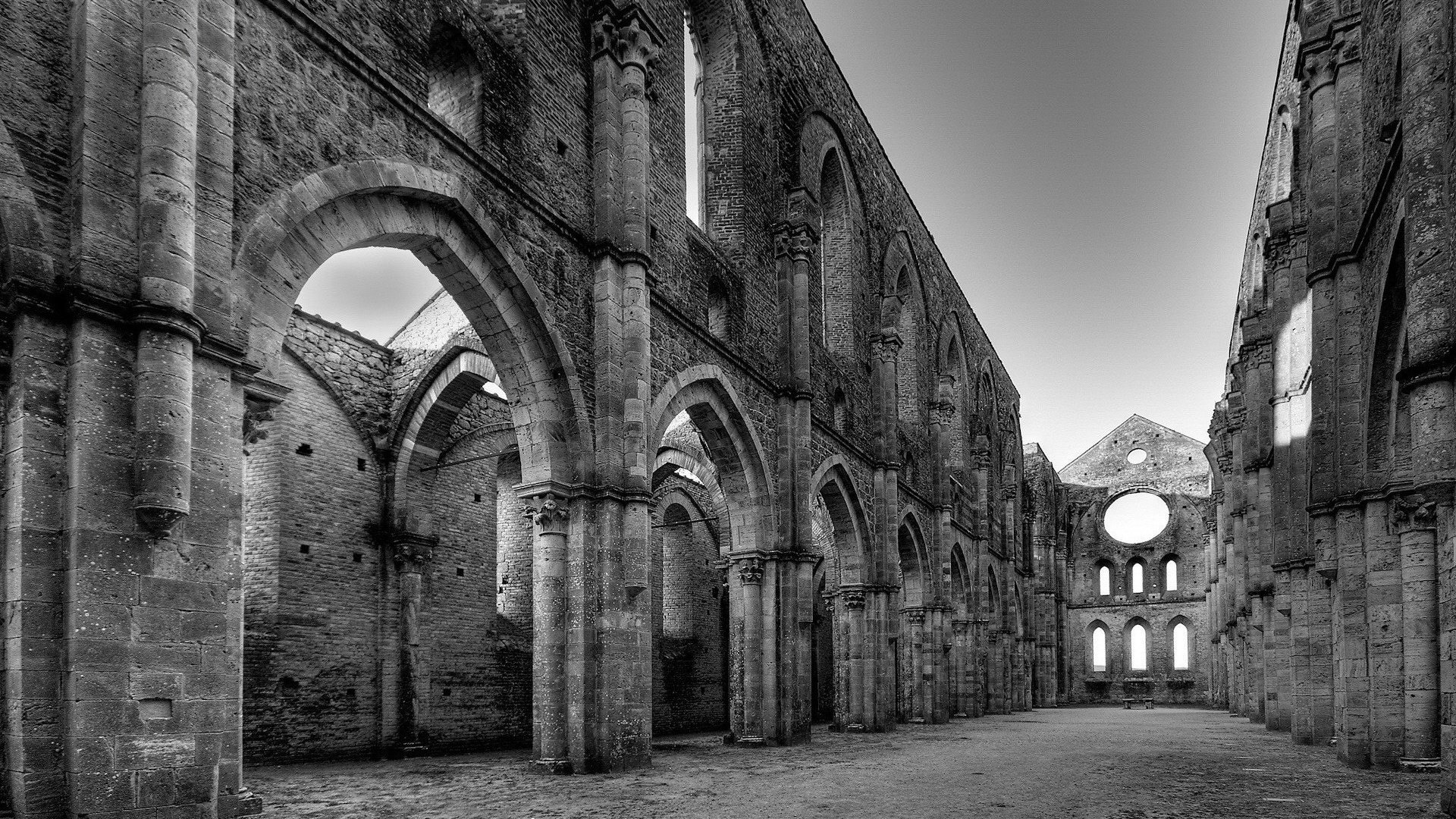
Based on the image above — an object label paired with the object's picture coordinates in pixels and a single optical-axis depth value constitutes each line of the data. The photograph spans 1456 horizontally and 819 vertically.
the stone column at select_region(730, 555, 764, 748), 16.56
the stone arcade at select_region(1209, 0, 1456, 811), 9.68
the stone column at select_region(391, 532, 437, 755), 15.66
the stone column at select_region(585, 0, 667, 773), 11.80
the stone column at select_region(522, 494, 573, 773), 11.65
